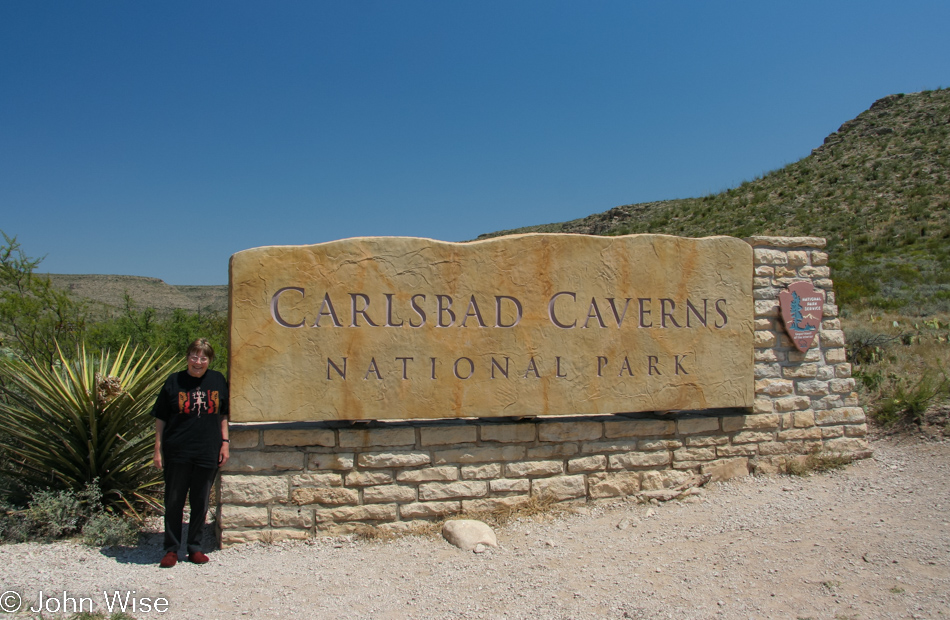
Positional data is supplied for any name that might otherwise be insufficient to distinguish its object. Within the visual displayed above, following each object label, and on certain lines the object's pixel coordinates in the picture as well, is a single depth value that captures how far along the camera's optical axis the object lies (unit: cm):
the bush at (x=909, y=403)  694
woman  414
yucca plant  475
